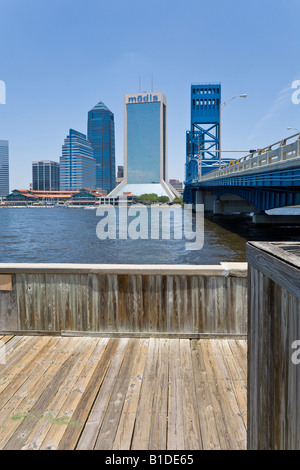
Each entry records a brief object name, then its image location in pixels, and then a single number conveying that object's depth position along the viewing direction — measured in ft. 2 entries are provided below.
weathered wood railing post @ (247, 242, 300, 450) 5.55
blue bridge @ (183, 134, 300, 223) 62.04
